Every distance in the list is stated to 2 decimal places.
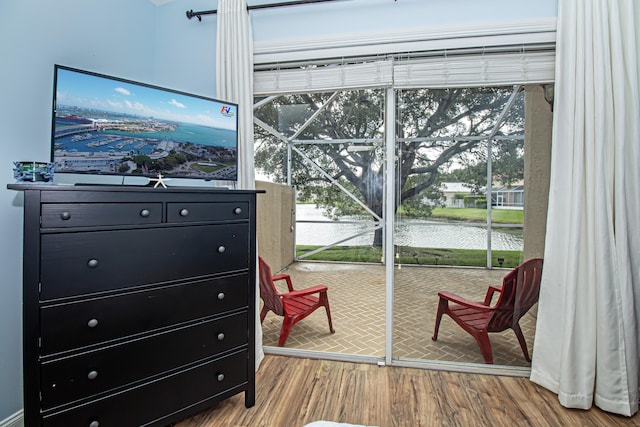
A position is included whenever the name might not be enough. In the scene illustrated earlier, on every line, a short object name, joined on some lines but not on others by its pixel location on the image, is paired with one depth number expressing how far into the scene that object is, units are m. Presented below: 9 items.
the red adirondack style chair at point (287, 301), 2.60
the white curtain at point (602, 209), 1.95
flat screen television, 1.54
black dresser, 1.29
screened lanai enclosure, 2.37
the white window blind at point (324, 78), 2.38
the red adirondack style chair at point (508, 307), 2.34
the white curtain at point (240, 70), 2.42
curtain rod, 2.32
